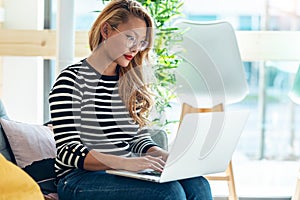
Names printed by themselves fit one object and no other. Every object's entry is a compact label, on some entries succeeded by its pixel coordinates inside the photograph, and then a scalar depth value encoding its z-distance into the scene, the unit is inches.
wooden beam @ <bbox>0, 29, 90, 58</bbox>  132.0
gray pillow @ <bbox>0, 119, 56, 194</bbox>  87.8
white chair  123.4
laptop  73.0
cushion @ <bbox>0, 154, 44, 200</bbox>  62.4
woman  77.1
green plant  118.3
